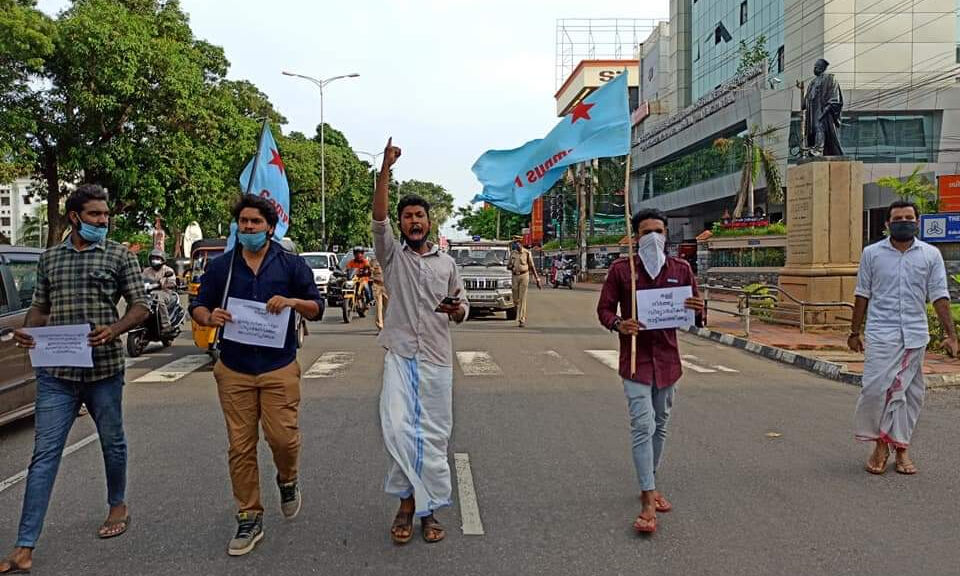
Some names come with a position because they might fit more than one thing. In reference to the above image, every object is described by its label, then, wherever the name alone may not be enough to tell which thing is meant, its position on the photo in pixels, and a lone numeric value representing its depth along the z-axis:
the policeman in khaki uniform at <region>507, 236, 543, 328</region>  18.20
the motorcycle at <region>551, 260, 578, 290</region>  43.94
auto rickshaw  10.91
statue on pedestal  16.64
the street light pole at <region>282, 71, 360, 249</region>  50.75
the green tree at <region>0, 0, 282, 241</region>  24.81
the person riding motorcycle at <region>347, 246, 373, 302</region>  19.70
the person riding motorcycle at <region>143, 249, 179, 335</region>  12.48
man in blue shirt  4.48
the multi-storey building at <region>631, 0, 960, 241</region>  43.09
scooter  12.03
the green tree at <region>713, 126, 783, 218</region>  39.72
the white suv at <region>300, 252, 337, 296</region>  24.75
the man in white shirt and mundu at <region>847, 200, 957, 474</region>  6.10
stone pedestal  16.64
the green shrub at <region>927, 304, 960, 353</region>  12.72
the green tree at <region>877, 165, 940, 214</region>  19.17
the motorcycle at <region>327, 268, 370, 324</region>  19.05
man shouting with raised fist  4.53
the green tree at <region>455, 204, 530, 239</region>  99.19
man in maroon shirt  4.80
